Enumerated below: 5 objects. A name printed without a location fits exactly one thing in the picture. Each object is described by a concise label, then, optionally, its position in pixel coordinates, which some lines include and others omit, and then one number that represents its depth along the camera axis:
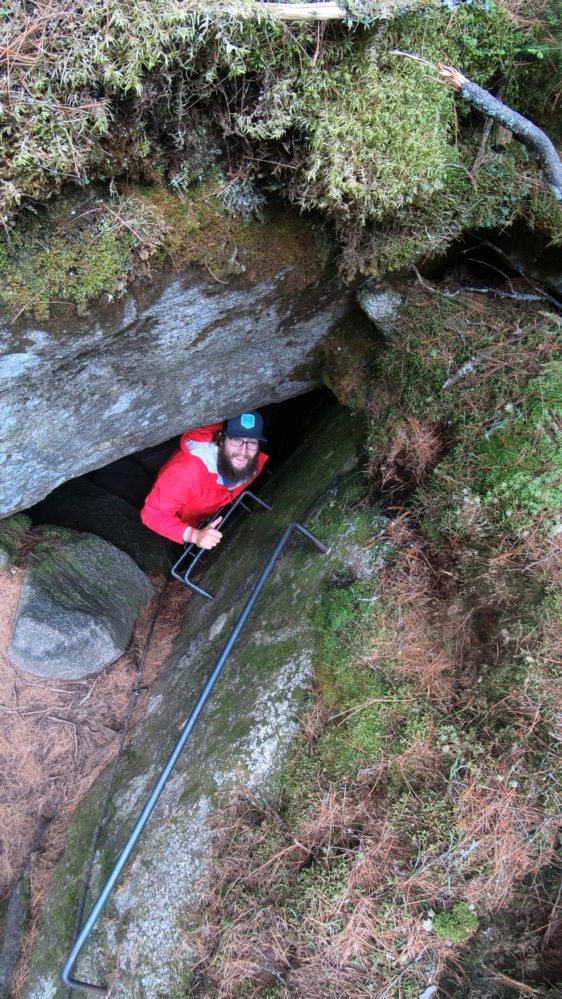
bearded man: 4.46
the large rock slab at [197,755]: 2.79
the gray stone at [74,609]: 4.12
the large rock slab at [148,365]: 2.57
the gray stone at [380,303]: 3.06
